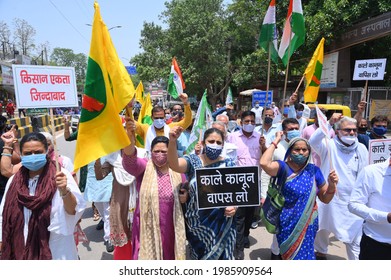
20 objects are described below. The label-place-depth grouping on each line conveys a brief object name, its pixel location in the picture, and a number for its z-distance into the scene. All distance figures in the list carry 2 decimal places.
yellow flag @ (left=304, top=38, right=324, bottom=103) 5.59
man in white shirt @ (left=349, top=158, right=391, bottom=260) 2.40
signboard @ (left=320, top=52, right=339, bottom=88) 17.03
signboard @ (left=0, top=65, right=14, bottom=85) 30.89
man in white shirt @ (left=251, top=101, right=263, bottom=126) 9.63
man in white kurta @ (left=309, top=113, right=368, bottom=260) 3.36
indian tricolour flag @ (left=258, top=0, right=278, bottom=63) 4.51
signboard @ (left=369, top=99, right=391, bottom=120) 15.08
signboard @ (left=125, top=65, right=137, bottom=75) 16.16
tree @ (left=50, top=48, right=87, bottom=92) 75.81
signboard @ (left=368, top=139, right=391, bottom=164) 3.08
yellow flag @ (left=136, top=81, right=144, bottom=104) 7.60
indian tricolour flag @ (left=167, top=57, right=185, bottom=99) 6.25
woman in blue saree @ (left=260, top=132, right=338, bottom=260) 2.72
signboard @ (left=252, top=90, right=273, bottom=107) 12.20
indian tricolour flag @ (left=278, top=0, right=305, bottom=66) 4.78
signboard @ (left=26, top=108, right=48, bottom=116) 15.03
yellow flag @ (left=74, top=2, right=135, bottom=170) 2.44
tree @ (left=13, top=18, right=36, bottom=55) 43.72
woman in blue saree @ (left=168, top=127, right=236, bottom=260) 2.67
